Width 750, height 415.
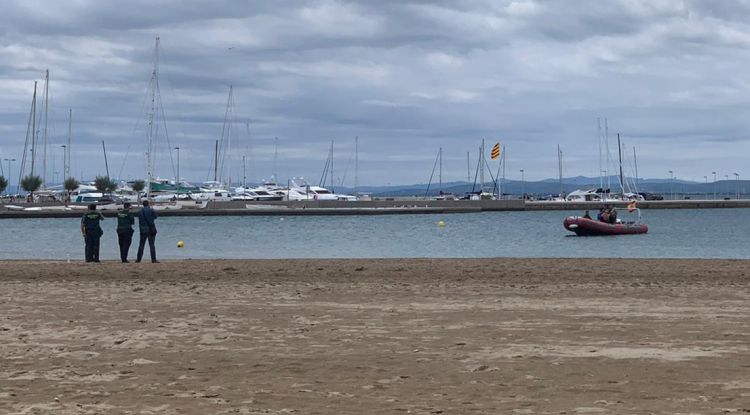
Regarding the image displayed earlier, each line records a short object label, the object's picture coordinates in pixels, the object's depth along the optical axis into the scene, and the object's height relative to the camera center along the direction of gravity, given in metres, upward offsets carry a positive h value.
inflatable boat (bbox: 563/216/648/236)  56.41 -1.90
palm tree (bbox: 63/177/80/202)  131.74 +3.41
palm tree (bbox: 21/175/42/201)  118.69 +3.25
